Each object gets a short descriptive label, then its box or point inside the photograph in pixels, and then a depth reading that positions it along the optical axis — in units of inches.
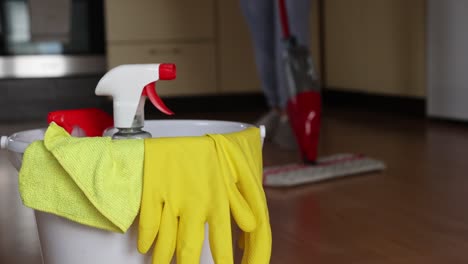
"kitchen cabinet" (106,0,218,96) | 213.6
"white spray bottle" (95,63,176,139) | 61.4
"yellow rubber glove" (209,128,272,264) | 58.3
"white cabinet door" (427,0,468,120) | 186.9
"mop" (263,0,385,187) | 142.8
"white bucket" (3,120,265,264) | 57.9
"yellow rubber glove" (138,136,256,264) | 56.2
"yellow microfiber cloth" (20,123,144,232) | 55.2
